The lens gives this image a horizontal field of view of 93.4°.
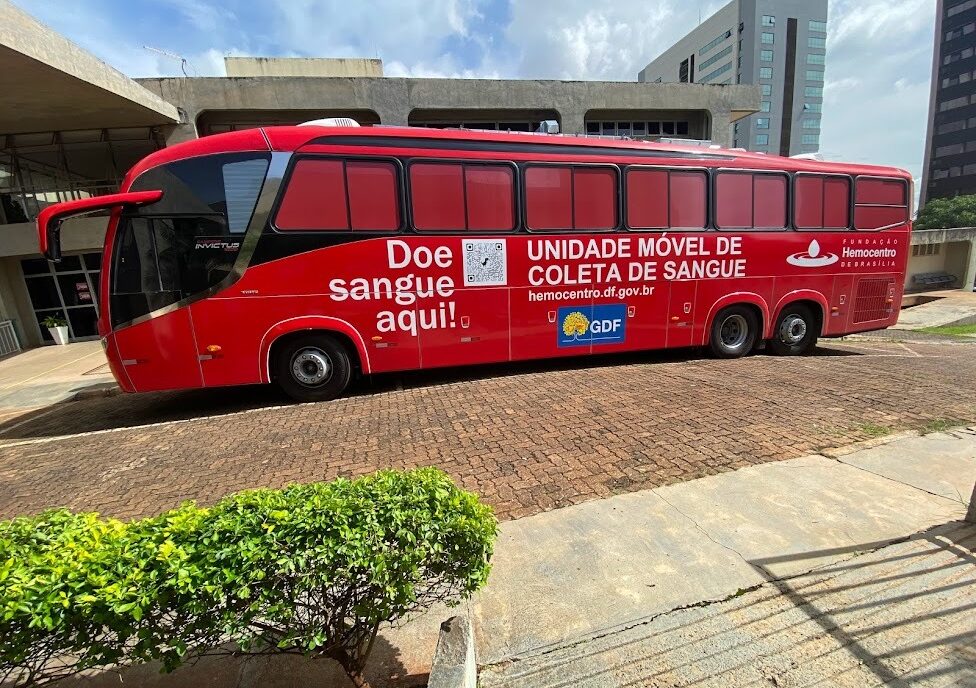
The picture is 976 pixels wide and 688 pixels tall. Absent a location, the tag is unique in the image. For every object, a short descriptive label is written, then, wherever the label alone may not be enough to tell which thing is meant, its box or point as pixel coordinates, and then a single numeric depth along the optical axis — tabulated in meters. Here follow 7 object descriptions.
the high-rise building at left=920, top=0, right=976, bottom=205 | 73.19
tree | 59.29
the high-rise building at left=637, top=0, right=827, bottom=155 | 76.12
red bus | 5.96
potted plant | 14.91
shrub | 1.55
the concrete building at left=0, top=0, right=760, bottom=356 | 12.88
